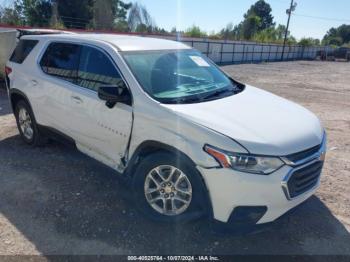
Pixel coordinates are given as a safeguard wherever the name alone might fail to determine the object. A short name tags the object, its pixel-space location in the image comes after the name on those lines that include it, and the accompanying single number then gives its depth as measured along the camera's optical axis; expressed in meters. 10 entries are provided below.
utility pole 45.88
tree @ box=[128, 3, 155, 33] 37.84
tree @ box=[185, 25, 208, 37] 38.95
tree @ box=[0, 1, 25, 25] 25.04
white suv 2.56
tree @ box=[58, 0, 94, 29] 32.69
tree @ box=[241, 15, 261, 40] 57.75
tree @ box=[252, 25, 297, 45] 48.97
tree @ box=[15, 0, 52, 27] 32.09
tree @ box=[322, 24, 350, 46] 83.94
